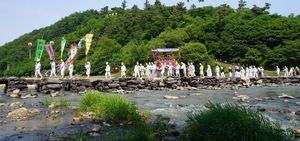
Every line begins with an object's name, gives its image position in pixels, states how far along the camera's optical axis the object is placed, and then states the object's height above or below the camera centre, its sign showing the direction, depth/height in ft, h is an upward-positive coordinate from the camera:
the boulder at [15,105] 44.60 -5.29
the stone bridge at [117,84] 68.54 -3.22
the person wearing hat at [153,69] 105.60 +2.27
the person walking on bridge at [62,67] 81.92 +3.01
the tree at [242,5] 369.09 +102.73
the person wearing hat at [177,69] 106.22 +2.10
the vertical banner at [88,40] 96.09 +13.92
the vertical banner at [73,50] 88.80 +9.38
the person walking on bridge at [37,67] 79.97 +3.03
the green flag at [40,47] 87.13 +10.53
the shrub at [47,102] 46.26 -4.99
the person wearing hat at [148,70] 105.81 +1.66
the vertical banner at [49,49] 89.81 +9.79
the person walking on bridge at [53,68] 83.66 +2.57
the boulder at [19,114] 35.01 -5.51
